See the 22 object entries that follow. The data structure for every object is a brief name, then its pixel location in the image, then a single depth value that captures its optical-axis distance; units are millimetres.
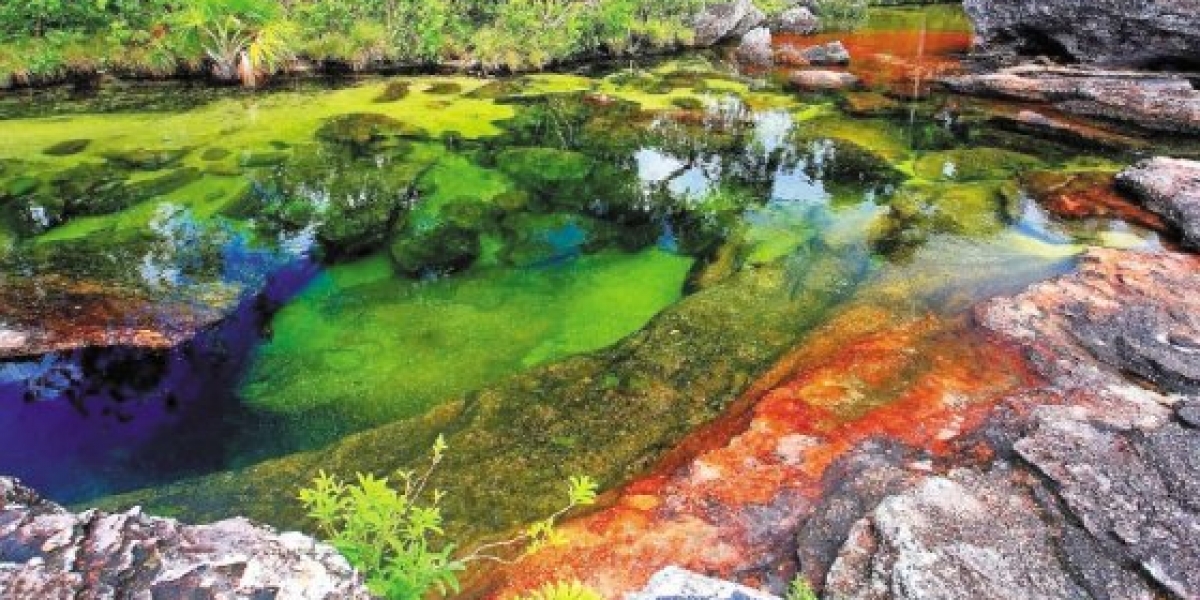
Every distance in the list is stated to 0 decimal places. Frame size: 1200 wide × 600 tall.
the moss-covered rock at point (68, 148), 8602
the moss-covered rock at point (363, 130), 9281
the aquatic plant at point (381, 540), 1933
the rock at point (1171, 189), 6301
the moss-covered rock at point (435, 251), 6191
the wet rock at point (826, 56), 14469
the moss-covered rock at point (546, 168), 8117
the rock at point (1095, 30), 10961
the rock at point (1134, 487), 2650
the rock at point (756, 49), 15242
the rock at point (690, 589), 1908
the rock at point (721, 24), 17172
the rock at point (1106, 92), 9922
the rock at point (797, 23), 19328
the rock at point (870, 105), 10852
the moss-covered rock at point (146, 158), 8195
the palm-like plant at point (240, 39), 11664
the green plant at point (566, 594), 1676
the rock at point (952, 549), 2543
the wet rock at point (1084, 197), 6875
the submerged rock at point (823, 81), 12453
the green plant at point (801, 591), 2537
